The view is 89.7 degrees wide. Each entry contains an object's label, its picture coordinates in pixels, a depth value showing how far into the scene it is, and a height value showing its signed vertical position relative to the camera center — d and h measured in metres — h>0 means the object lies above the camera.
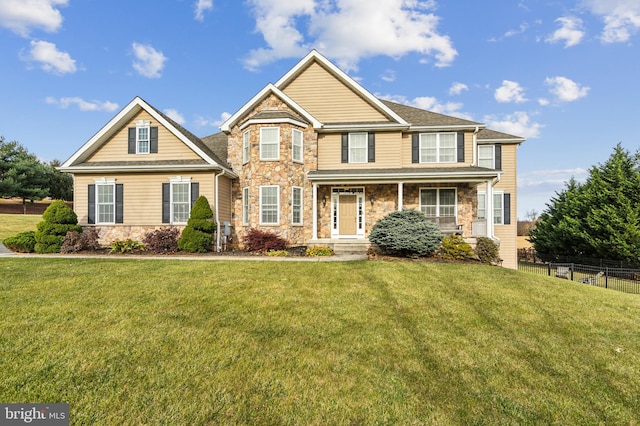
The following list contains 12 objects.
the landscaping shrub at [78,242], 13.52 -1.12
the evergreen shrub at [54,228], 13.49 -0.52
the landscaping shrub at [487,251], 13.13 -1.59
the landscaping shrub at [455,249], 12.57 -1.46
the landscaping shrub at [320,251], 13.53 -1.59
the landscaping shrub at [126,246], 14.02 -1.39
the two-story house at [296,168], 14.94 +2.17
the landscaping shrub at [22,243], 13.75 -1.16
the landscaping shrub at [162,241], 13.94 -1.15
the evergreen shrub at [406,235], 12.32 -0.86
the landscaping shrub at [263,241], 13.98 -1.21
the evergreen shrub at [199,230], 13.79 -0.67
